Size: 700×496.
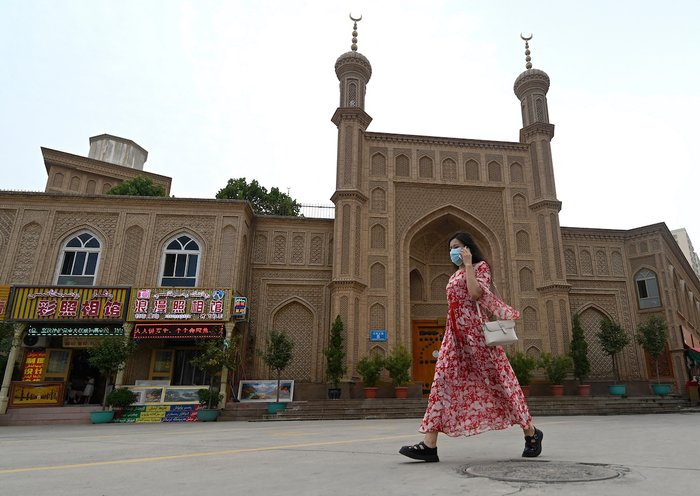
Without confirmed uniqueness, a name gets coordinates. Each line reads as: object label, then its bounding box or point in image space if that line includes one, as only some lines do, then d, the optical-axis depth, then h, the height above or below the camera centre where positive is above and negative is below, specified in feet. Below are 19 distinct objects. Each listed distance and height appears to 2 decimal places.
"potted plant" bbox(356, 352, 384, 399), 50.70 +1.37
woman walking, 11.42 +0.26
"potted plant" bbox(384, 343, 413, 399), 50.55 +1.77
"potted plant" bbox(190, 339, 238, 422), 42.32 +1.47
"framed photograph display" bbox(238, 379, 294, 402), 50.85 -0.76
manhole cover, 7.45 -1.36
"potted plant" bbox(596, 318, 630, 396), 55.57 +6.11
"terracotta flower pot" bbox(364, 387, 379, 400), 50.57 -0.62
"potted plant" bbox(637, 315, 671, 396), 54.44 +6.25
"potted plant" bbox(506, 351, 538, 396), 52.06 +2.43
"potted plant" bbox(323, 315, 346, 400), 50.85 +2.67
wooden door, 60.64 +5.35
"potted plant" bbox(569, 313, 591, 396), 54.58 +4.08
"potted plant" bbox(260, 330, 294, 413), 48.16 +3.07
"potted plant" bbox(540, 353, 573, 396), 53.57 +2.47
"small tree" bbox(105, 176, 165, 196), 80.18 +32.15
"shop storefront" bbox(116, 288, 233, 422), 47.18 +4.90
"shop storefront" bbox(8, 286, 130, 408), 47.23 +4.98
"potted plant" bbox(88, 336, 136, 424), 41.81 +1.80
